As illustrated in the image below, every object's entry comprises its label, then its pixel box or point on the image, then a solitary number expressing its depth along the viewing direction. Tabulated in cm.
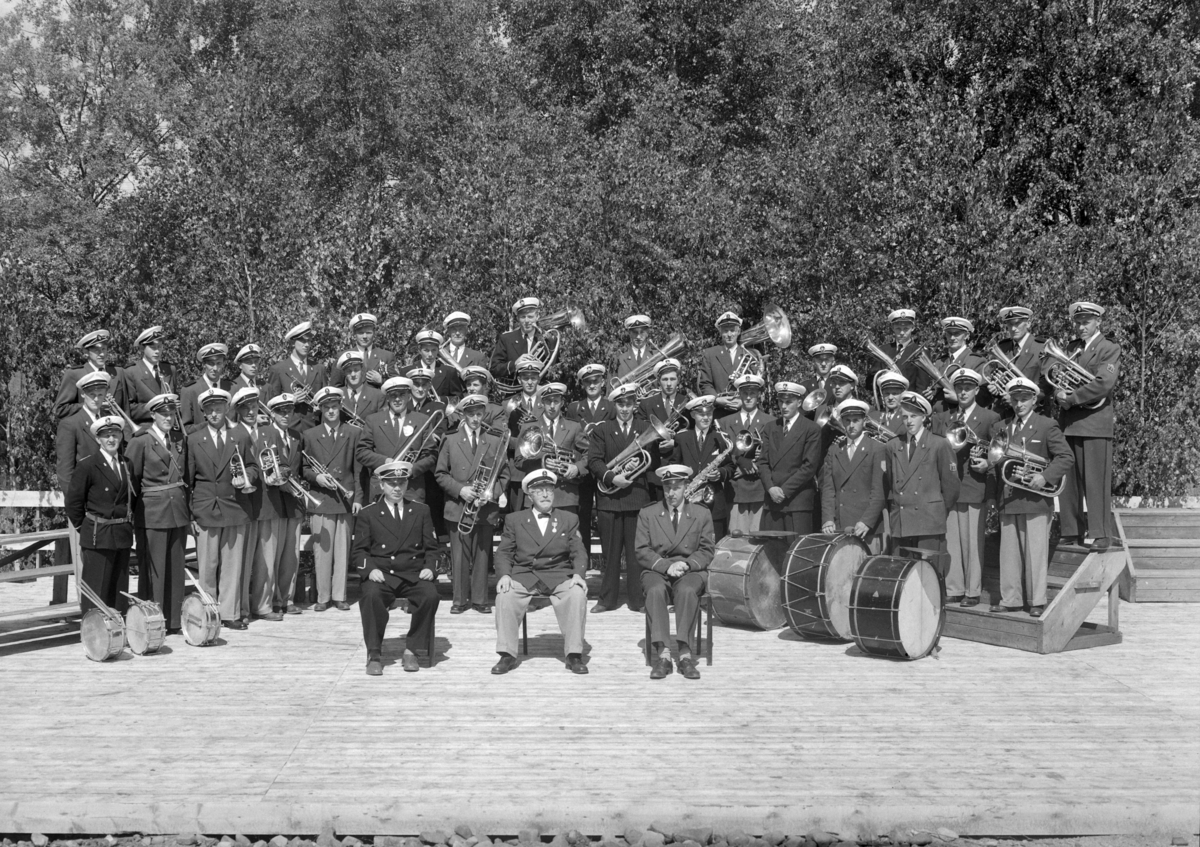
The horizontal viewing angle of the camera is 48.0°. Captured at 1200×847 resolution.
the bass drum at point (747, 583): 1209
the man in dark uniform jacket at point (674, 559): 1075
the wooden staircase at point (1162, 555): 1384
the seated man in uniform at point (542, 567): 1092
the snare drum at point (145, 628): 1138
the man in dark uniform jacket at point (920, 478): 1222
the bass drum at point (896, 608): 1080
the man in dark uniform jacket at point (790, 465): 1297
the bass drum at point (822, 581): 1141
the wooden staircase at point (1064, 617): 1151
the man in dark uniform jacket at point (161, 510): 1205
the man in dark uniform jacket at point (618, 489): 1319
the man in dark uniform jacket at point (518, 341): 1435
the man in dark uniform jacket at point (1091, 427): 1266
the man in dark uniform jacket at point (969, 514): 1277
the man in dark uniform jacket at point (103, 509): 1153
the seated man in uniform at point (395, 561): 1088
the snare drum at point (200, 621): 1184
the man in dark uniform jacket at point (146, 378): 1373
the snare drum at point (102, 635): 1118
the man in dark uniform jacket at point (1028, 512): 1209
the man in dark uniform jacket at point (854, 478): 1234
